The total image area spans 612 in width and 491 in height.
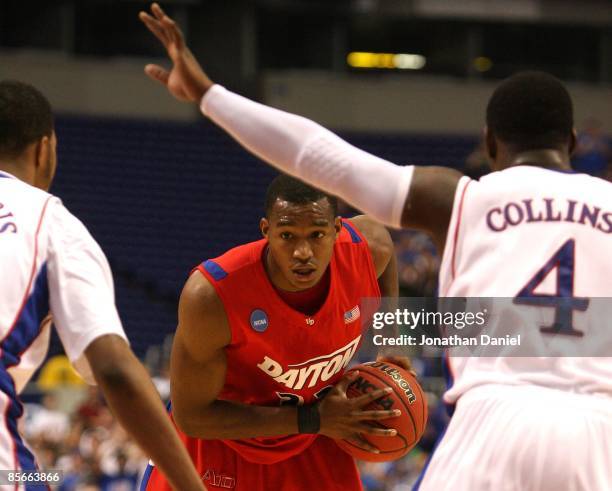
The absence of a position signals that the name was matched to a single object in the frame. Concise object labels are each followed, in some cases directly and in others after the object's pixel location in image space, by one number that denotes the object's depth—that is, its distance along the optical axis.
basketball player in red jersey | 8.37
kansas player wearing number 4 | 5.36
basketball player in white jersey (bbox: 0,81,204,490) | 5.31
